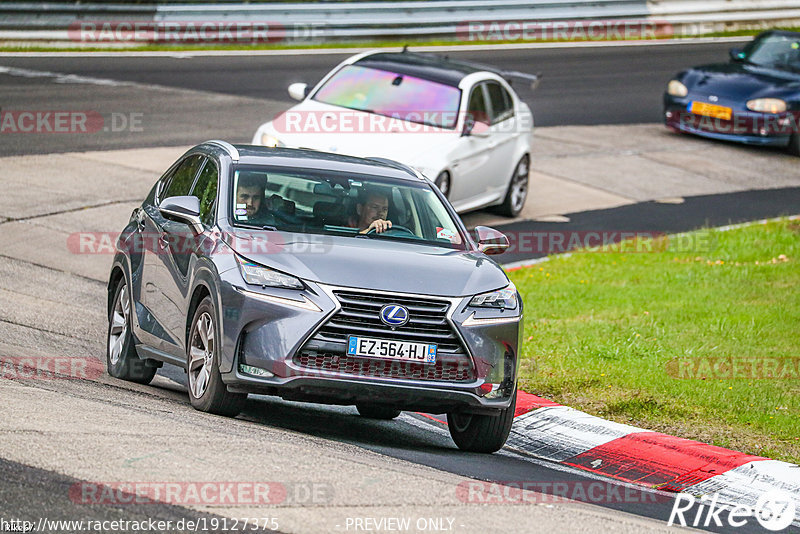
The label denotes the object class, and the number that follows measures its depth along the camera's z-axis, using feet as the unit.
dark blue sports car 141.90
